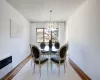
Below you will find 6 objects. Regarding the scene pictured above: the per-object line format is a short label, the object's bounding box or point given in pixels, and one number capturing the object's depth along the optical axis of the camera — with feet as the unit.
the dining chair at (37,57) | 8.14
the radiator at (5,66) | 6.64
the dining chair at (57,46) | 12.50
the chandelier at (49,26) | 12.10
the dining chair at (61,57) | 8.18
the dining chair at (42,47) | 11.22
